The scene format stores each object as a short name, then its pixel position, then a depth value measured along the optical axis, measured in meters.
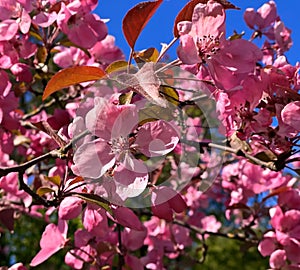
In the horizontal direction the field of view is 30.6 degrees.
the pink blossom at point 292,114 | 0.24
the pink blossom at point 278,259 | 0.36
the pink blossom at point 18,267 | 0.33
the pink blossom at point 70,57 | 0.46
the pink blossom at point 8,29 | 0.32
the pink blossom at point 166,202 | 0.23
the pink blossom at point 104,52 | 0.43
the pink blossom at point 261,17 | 0.42
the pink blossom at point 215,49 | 0.23
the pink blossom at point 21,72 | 0.35
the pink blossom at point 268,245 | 0.37
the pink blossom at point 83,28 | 0.34
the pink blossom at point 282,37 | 0.43
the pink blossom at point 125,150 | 0.21
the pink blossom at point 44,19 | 0.33
